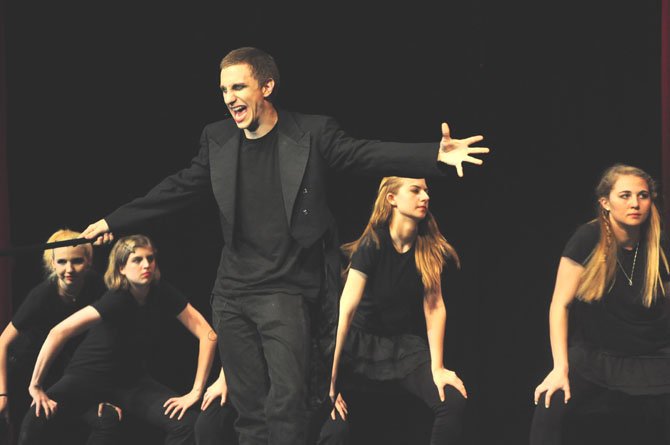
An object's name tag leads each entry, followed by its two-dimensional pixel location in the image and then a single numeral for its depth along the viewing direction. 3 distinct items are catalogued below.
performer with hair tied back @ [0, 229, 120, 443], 9.57
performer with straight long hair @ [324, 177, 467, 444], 9.08
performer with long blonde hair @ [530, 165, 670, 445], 8.59
